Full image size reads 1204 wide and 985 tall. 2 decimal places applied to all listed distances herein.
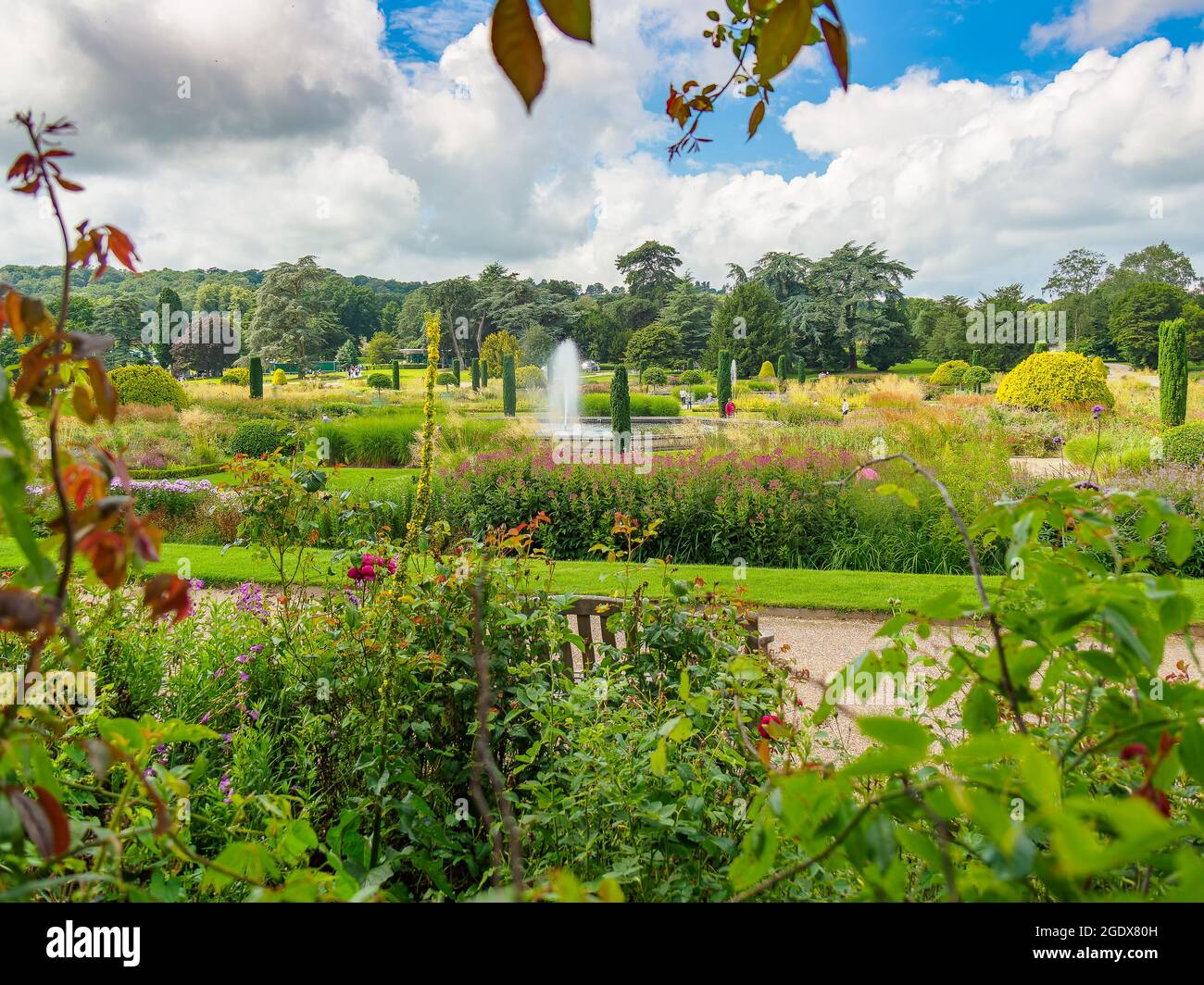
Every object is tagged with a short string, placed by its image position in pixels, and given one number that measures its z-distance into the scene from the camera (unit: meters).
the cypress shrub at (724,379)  22.30
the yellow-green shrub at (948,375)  28.09
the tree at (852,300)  39.16
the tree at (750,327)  34.22
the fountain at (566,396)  20.93
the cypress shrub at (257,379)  21.86
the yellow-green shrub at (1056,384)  16.19
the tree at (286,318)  38.28
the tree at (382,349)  41.80
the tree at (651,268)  47.62
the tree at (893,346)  39.62
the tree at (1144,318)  35.06
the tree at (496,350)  33.22
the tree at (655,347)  39.06
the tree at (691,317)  39.94
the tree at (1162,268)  46.38
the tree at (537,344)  40.94
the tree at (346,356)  43.41
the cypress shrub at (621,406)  15.20
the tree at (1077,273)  47.31
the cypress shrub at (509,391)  22.98
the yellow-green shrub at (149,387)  17.53
